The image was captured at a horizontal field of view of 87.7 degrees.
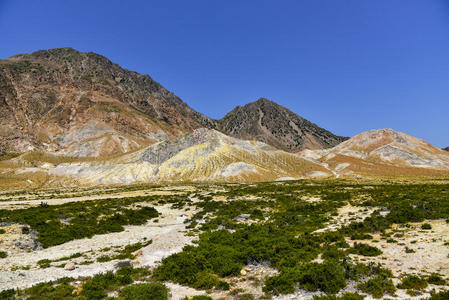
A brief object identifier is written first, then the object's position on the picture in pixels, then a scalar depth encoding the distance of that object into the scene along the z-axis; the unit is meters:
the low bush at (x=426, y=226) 20.58
